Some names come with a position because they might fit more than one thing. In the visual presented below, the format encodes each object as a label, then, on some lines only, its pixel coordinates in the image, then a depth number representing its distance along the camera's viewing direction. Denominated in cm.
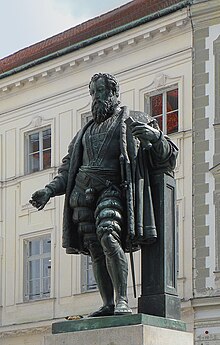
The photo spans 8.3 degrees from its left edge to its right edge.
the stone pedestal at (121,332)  965
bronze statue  1023
